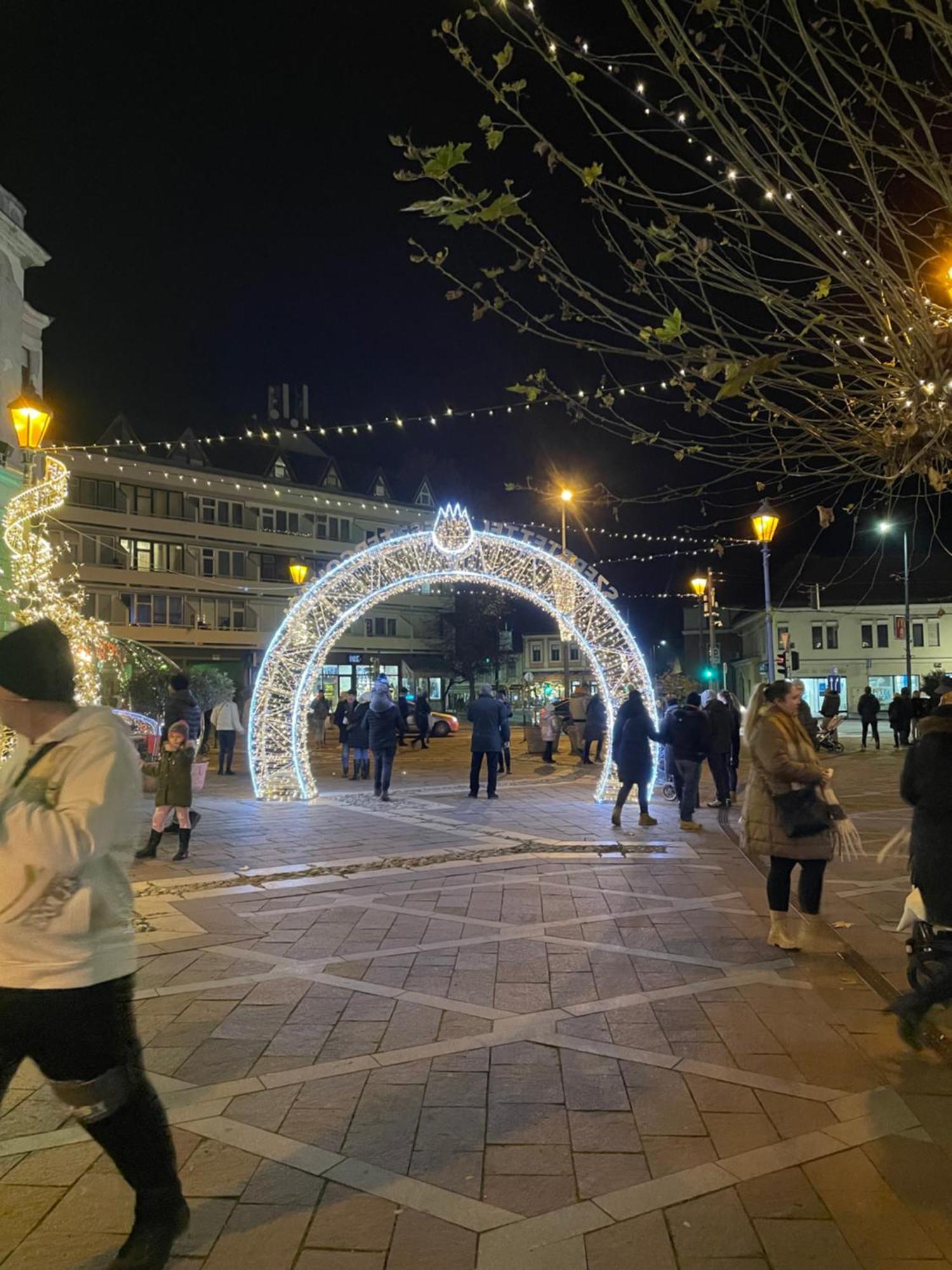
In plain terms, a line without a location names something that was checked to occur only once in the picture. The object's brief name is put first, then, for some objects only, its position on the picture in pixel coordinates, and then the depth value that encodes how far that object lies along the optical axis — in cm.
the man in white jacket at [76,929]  249
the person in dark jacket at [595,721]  1873
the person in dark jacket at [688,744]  1107
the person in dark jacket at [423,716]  2541
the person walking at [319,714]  2498
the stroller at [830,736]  2333
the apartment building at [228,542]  4094
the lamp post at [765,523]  1666
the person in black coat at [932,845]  435
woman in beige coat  571
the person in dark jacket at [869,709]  2433
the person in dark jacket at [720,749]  1288
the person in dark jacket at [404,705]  2775
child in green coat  905
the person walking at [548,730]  2030
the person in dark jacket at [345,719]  1838
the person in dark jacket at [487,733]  1380
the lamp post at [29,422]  1037
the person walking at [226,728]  1847
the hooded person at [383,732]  1373
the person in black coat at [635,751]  1107
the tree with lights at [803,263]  396
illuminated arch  1405
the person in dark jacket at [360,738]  1691
